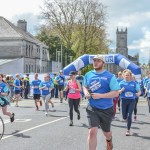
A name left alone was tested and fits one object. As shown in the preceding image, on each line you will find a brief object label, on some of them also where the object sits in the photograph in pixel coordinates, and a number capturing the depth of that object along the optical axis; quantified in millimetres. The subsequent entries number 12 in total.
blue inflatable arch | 25859
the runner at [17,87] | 24125
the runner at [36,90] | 20844
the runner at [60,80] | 28562
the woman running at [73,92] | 14138
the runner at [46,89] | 18164
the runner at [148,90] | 14312
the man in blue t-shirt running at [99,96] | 7422
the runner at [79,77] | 24628
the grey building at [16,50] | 61438
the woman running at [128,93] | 12008
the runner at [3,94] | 11751
